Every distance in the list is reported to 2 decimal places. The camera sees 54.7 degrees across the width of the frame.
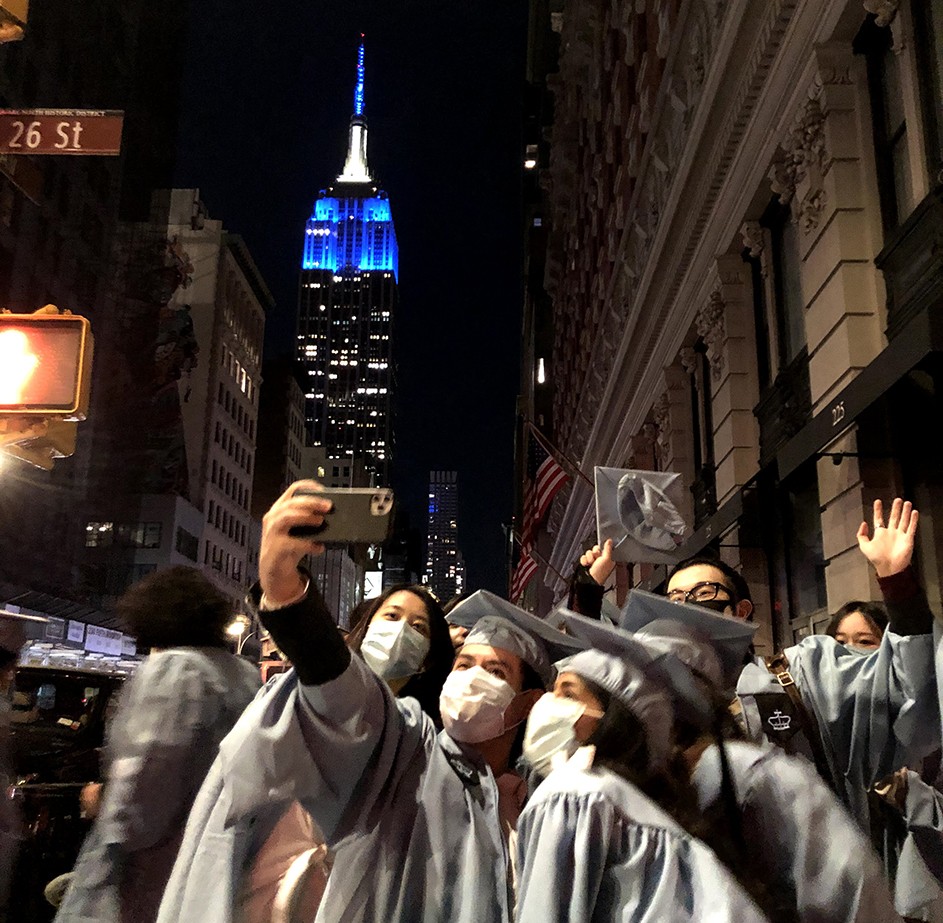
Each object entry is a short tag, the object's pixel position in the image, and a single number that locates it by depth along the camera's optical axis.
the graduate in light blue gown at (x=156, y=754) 3.57
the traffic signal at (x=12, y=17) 6.14
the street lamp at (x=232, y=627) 4.32
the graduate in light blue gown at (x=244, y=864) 2.90
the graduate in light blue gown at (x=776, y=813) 2.51
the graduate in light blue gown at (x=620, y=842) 2.30
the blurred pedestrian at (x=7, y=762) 4.85
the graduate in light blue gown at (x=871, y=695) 3.60
